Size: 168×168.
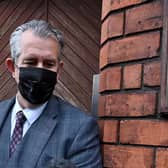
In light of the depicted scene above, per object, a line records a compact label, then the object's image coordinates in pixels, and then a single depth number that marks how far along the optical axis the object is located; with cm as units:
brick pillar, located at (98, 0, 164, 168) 173
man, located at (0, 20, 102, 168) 192
